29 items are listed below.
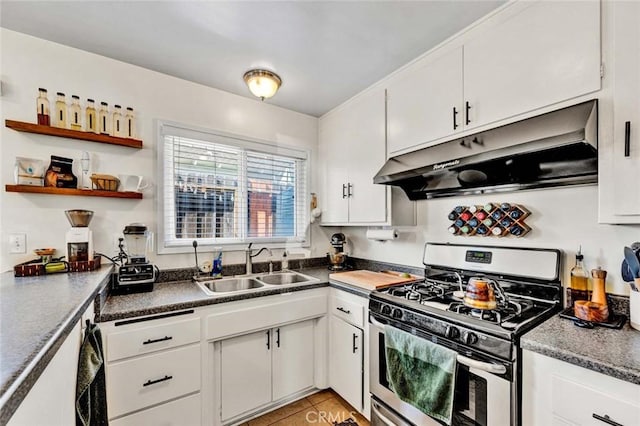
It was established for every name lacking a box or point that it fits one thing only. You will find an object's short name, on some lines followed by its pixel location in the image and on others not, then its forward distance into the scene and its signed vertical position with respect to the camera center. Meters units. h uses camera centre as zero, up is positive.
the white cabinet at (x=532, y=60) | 1.22 +0.74
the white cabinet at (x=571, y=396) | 0.88 -0.64
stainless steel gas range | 1.15 -0.52
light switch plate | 1.68 -0.19
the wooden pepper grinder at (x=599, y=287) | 1.27 -0.36
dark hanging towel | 1.11 -0.71
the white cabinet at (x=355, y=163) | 2.22 +0.42
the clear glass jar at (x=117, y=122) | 1.98 +0.64
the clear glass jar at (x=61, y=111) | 1.81 +0.65
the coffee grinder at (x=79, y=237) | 1.70 -0.16
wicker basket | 1.88 +0.20
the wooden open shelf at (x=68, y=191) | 1.65 +0.12
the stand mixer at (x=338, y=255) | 2.73 -0.44
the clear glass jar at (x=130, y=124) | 2.03 +0.63
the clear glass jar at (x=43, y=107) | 1.74 +0.65
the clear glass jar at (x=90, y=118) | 1.89 +0.63
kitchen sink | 2.20 -0.59
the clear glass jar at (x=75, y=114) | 1.85 +0.64
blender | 1.79 -0.35
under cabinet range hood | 1.19 +0.27
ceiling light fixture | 2.04 +0.95
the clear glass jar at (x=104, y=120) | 1.94 +0.64
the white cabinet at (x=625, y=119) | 1.10 +0.36
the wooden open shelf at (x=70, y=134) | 1.67 +0.50
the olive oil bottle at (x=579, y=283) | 1.38 -0.36
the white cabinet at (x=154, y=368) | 1.46 -0.87
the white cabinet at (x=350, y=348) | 1.90 -1.00
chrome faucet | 2.46 -0.43
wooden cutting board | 1.95 -0.53
